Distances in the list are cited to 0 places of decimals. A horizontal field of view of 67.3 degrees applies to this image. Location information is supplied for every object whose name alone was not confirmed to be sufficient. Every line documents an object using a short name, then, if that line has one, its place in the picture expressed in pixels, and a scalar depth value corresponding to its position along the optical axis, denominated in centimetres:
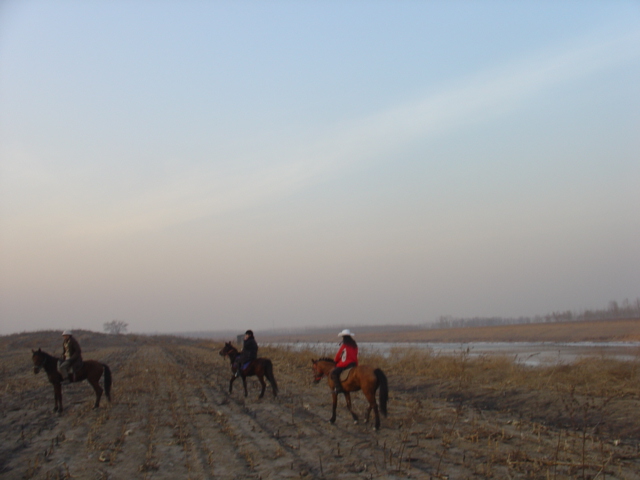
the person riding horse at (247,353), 1470
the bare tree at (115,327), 16152
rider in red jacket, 1051
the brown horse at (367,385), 943
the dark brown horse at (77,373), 1241
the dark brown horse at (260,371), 1403
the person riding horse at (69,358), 1252
